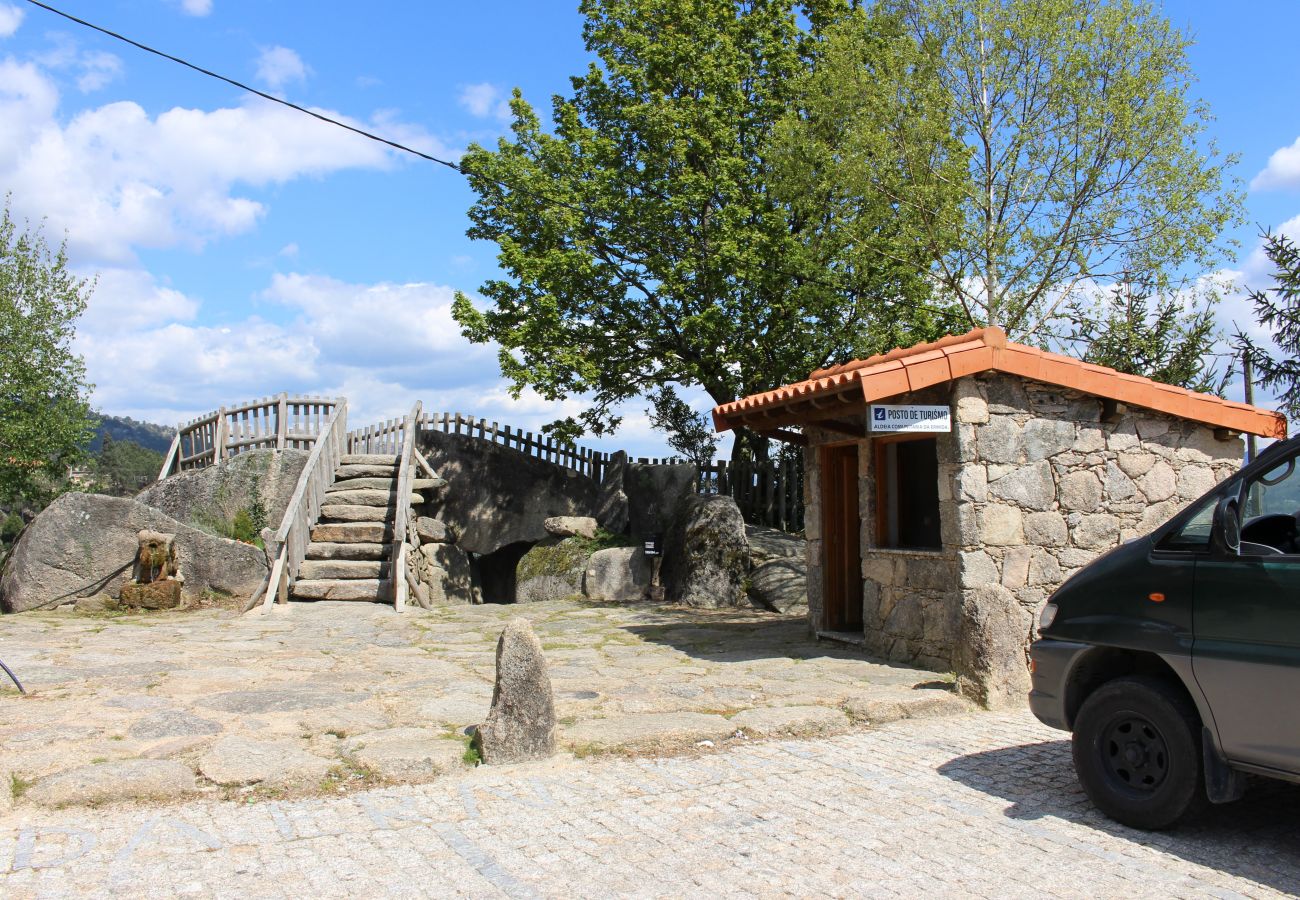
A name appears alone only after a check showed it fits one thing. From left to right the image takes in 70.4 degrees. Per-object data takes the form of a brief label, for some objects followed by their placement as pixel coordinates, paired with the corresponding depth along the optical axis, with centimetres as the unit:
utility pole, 1672
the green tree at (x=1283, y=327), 1692
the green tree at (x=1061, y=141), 1314
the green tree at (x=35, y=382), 1839
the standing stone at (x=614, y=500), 1700
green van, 378
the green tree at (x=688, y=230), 1510
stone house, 739
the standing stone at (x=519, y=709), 522
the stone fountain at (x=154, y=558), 1198
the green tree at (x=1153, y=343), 1492
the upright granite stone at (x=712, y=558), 1322
